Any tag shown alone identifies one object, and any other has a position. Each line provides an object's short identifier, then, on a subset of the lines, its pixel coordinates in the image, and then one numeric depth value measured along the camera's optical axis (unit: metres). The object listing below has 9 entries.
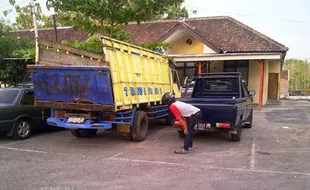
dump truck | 6.98
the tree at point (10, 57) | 14.91
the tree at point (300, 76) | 44.07
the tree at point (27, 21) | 34.50
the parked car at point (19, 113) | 8.13
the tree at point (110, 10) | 11.52
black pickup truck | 7.67
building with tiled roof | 17.58
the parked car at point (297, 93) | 36.75
